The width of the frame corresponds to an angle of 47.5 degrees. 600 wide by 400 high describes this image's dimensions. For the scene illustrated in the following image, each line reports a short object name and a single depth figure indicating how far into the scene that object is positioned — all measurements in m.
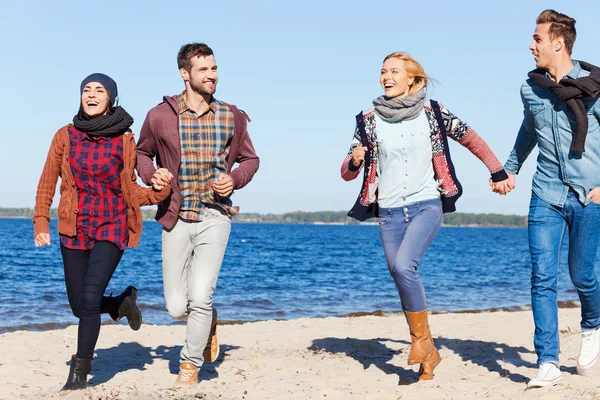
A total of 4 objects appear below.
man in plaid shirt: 5.51
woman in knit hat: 5.25
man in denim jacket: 5.17
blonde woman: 5.46
